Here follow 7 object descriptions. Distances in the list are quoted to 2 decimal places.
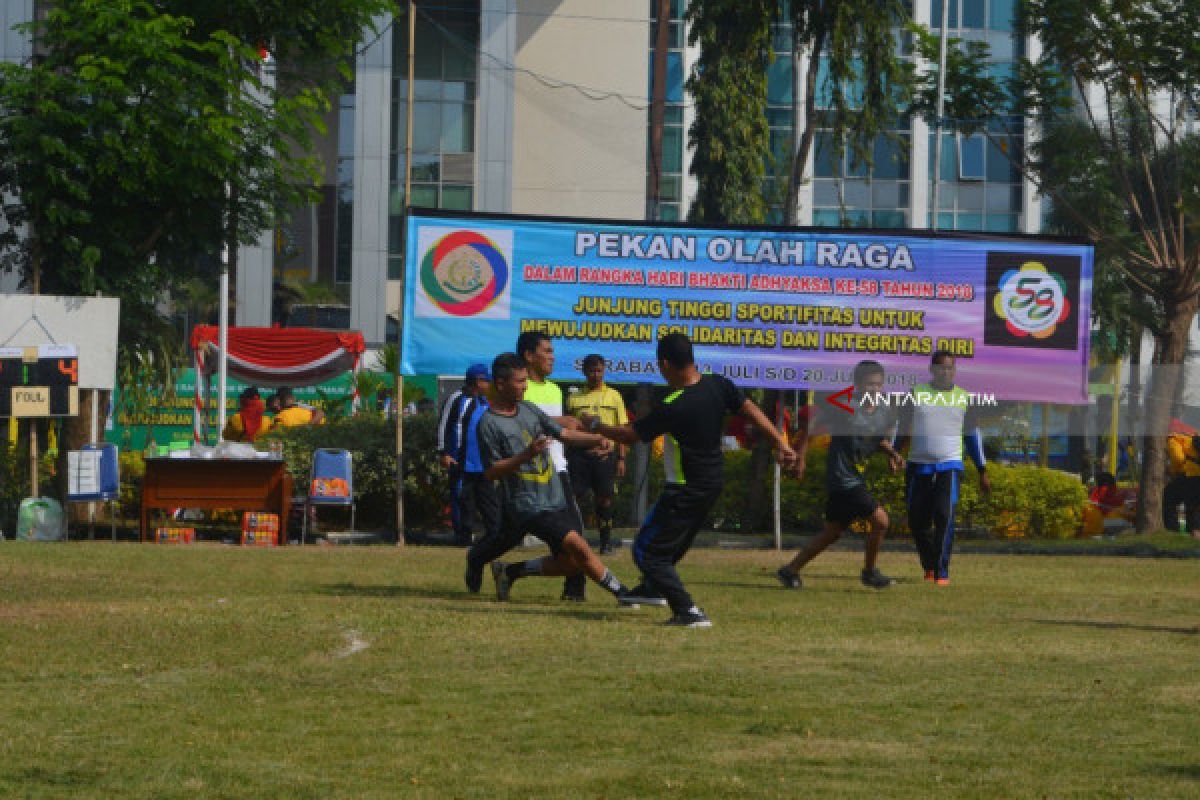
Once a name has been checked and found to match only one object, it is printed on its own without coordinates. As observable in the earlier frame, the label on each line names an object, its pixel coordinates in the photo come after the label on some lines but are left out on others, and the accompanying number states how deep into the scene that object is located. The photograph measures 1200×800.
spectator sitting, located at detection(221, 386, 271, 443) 23.61
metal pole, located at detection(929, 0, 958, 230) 25.89
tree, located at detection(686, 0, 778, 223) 46.38
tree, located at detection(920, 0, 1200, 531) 22.34
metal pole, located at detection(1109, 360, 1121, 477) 27.05
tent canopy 33.94
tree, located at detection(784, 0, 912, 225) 23.08
